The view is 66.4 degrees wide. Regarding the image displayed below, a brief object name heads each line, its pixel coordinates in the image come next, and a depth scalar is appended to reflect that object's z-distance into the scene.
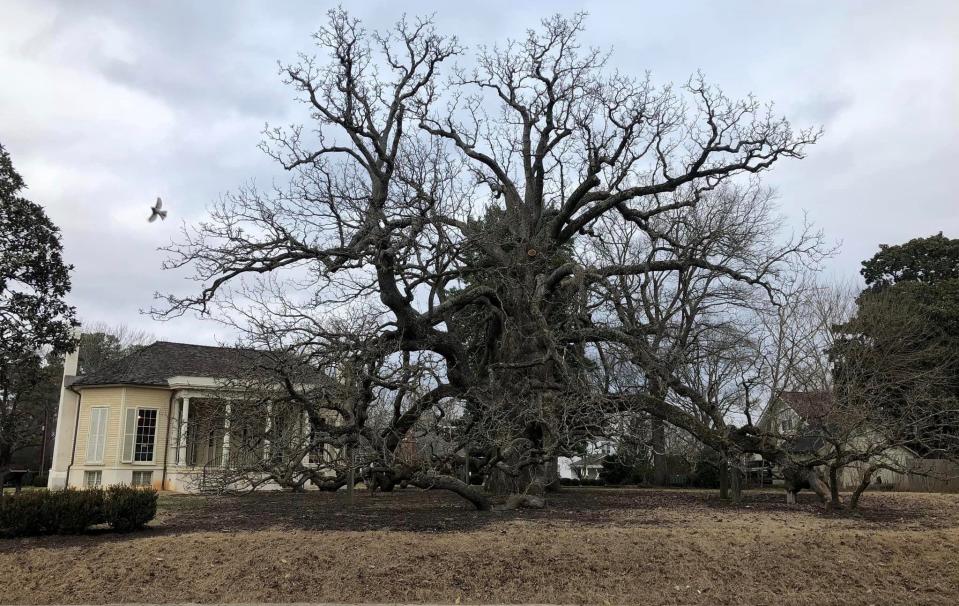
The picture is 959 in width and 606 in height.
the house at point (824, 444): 19.41
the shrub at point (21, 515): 11.87
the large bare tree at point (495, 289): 14.93
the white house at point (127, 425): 27.56
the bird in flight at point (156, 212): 14.33
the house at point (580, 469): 38.23
